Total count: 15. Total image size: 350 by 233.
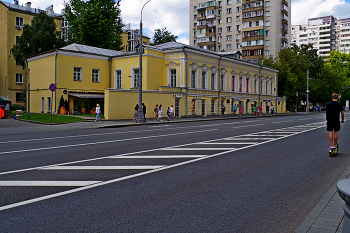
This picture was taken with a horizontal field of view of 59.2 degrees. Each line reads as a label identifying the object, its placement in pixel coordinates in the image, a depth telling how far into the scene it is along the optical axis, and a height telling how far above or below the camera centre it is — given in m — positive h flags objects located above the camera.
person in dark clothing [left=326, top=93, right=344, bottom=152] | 9.50 -0.35
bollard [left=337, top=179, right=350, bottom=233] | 2.48 -0.71
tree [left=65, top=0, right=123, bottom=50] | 49.12 +13.72
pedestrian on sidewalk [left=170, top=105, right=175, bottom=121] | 32.60 -0.64
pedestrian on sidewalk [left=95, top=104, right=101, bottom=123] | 26.23 -0.46
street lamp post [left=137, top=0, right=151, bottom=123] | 26.91 -0.49
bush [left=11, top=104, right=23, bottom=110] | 46.19 -0.12
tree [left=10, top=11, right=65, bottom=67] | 49.31 +10.83
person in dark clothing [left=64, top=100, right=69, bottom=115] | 34.47 +0.05
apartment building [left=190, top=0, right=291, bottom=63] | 75.56 +21.40
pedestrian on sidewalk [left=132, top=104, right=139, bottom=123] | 28.02 -0.52
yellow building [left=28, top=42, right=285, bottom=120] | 36.34 +3.93
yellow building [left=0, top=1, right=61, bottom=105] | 55.94 +8.29
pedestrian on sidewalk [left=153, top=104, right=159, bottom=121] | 31.31 -0.42
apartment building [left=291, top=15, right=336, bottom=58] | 159.88 +39.98
